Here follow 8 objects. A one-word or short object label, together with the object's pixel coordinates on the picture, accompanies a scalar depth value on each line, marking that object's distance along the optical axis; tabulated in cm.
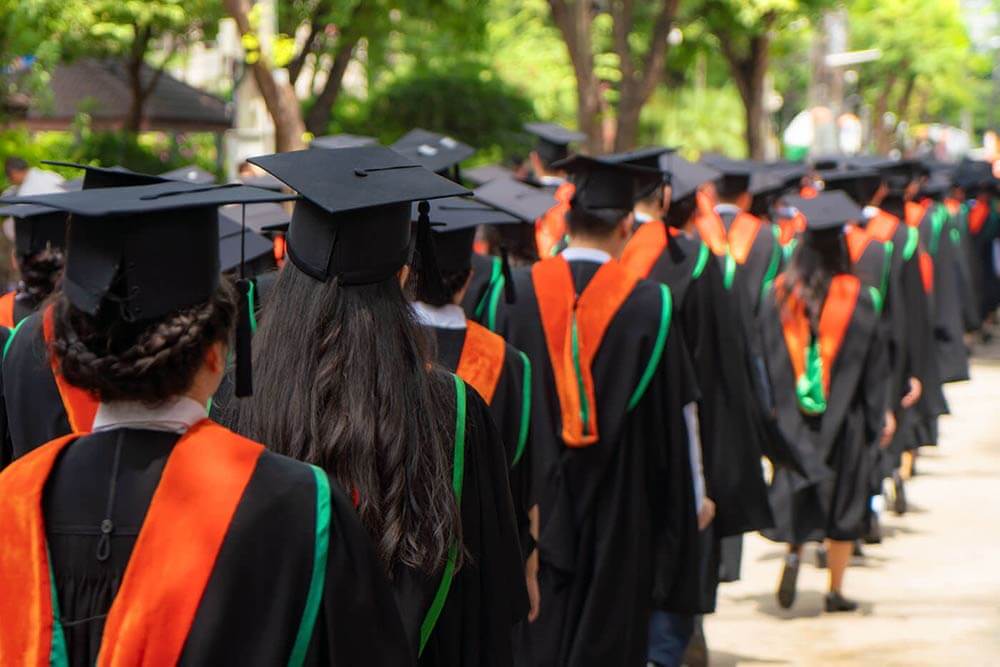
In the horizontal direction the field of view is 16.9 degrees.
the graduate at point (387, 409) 589
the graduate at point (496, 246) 1132
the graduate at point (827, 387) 1461
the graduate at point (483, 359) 821
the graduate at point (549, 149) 2083
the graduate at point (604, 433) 1023
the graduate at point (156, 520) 489
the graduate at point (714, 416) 1186
